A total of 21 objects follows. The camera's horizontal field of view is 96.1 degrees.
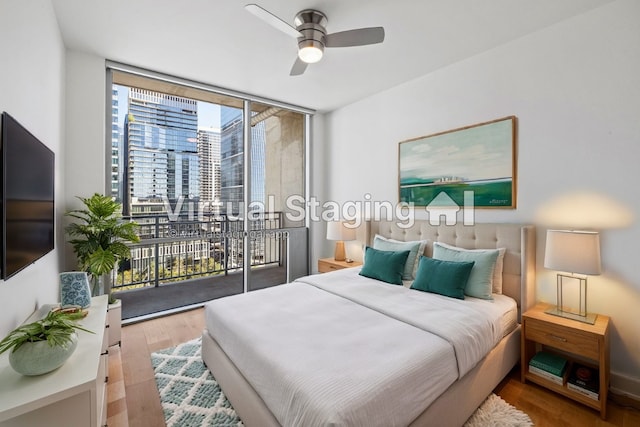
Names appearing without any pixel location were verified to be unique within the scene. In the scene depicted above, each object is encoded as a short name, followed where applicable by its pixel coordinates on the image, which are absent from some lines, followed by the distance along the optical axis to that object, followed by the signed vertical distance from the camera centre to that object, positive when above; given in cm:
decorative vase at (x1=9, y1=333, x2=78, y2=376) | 116 -60
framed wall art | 266 +49
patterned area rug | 179 -128
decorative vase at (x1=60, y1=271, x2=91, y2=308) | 199 -54
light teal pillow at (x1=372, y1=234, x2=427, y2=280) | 299 -39
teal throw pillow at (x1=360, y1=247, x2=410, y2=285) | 282 -52
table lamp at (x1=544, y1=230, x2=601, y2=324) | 198 -30
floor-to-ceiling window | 338 +40
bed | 129 -74
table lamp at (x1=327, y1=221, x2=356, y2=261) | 391 -24
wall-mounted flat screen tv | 120 +8
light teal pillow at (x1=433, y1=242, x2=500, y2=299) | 241 -50
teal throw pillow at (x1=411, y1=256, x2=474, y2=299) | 238 -54
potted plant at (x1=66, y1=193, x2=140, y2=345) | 241 -25
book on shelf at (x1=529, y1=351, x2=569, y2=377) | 206 -110
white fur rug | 177 -129
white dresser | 108 -70
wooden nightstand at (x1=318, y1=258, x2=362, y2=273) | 377 -68
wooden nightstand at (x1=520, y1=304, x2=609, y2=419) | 186 -89
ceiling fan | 211 +135
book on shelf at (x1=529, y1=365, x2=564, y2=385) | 204 -117
